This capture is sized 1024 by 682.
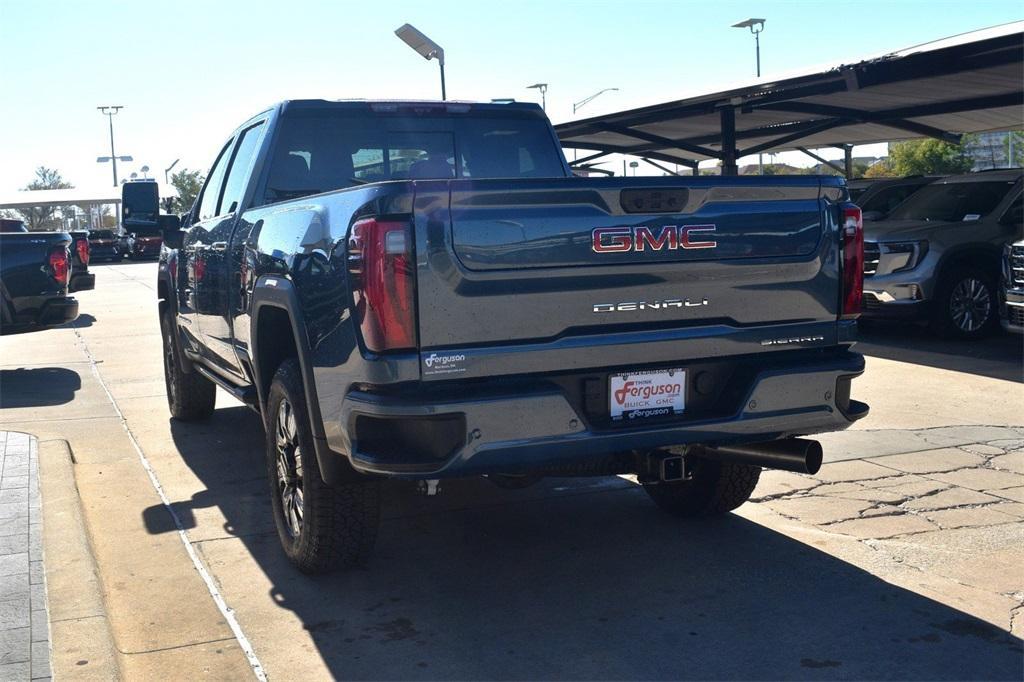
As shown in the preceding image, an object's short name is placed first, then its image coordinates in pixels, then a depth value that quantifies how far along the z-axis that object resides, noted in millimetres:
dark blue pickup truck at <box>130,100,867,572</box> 3938
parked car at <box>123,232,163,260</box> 45031
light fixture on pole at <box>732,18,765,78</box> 40719
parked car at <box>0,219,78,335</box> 11117
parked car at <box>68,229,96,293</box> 15214
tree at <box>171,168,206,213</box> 89894
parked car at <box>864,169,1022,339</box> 12141
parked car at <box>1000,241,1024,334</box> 9906
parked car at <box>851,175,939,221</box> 14762
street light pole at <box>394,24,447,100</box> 20938
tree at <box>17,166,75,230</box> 81688
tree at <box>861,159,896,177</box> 54891
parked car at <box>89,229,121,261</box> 44125
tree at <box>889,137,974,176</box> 44688
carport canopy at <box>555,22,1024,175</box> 12023
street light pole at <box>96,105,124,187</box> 93438
